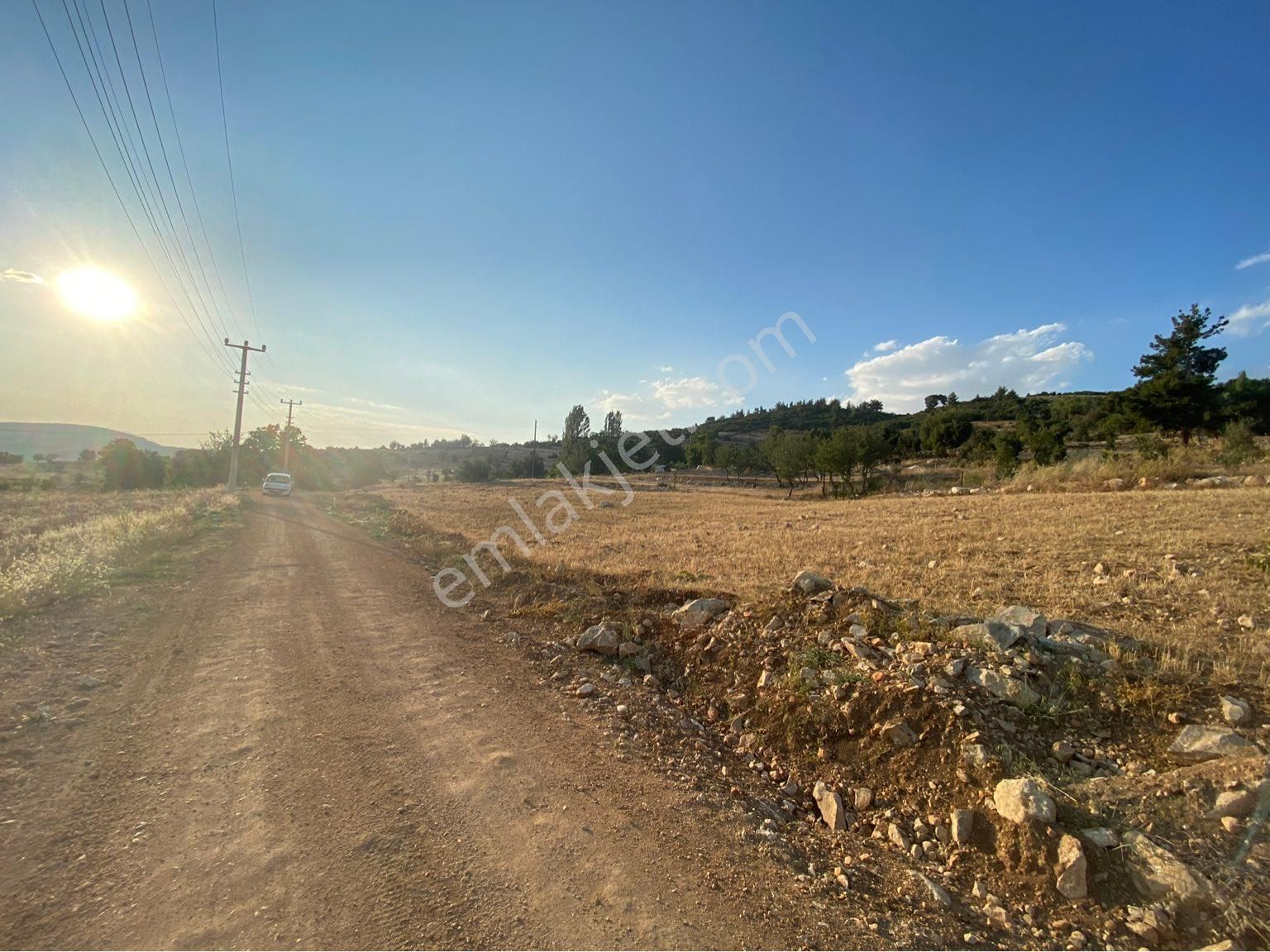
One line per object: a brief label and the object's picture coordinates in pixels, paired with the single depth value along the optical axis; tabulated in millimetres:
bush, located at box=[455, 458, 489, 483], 72362
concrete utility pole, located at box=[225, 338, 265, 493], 37641
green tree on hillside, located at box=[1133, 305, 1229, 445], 35031
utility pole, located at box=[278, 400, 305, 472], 63894
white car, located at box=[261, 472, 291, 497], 37438
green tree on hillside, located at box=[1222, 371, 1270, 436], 42281
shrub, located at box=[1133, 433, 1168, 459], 25016
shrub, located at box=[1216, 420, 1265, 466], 22734
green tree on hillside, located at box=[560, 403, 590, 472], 67312
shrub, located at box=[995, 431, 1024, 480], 34994
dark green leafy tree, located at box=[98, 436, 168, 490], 54406
